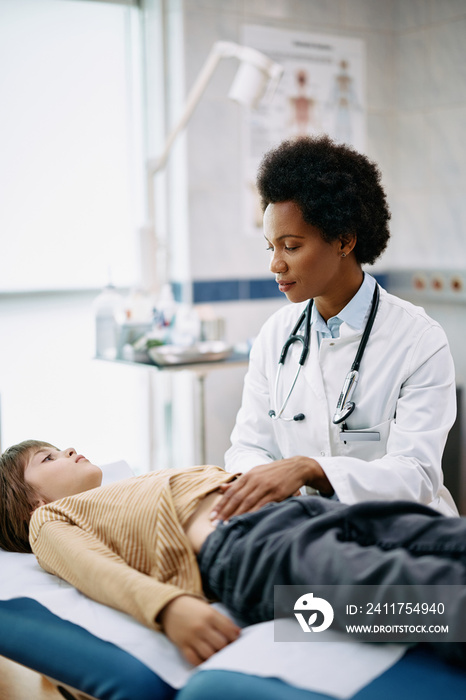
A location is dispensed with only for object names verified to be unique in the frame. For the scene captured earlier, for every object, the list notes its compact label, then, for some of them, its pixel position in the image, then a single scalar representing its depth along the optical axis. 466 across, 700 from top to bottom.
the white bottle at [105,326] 3.16
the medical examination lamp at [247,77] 2.92
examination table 1.16
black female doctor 1.71
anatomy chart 3.71
